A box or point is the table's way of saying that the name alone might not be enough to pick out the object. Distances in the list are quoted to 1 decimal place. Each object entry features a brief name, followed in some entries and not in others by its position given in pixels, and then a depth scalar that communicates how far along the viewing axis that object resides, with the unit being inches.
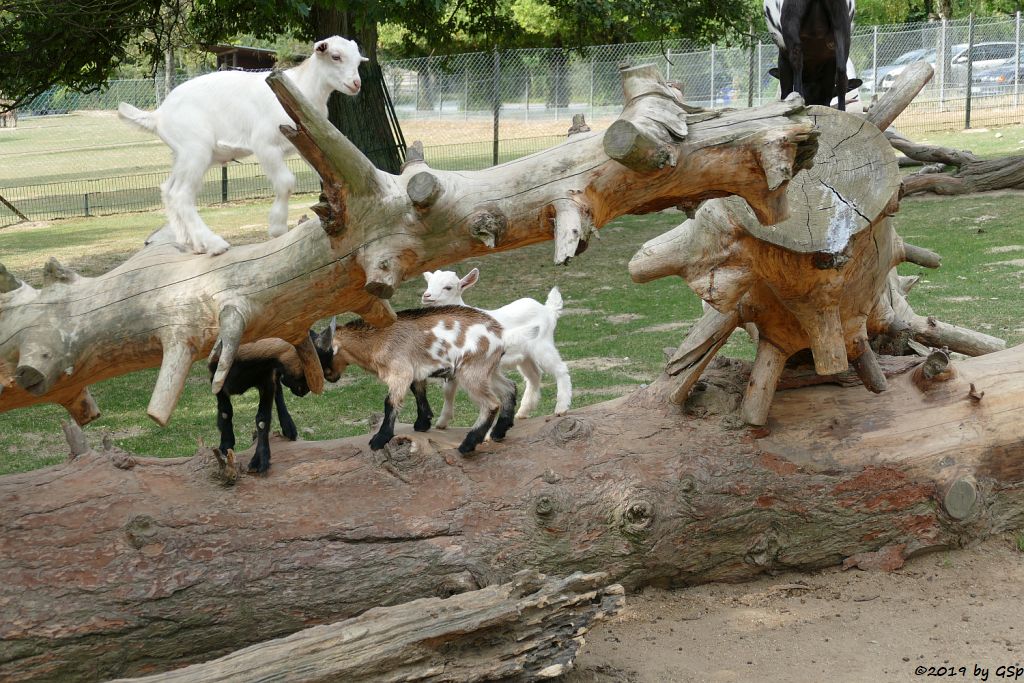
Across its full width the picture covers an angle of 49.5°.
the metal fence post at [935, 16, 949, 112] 1074.7
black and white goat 243.4
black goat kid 206.4
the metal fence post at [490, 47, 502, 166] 909.8
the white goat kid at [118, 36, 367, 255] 204.8
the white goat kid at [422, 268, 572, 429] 239.5
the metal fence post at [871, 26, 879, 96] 1096.8
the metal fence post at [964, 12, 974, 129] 985.5
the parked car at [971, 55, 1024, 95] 1130.7
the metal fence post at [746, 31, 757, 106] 894.1
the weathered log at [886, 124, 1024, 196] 683.4
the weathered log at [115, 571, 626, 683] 160.9
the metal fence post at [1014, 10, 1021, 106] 1092.7
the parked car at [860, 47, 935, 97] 1104.8
